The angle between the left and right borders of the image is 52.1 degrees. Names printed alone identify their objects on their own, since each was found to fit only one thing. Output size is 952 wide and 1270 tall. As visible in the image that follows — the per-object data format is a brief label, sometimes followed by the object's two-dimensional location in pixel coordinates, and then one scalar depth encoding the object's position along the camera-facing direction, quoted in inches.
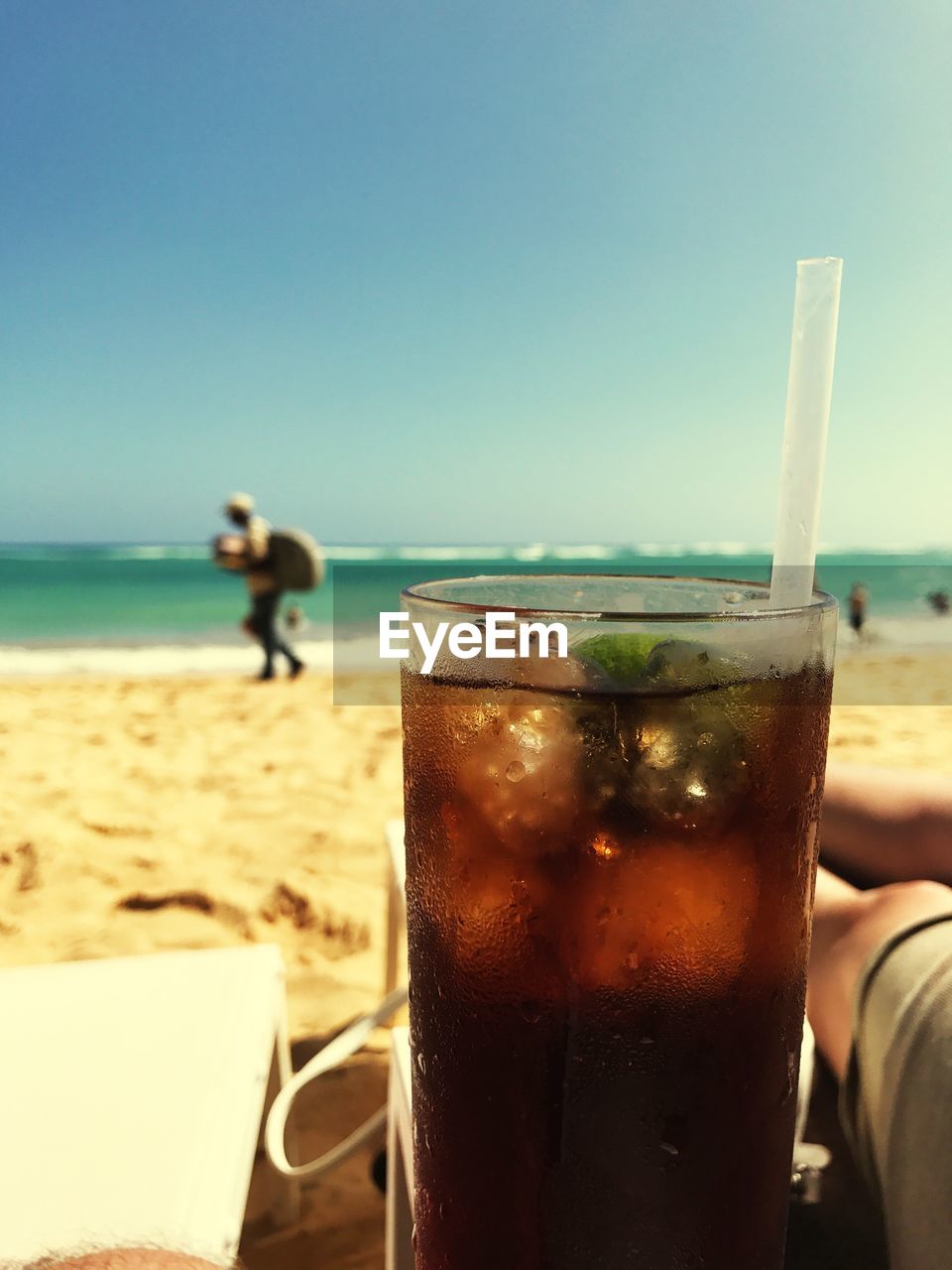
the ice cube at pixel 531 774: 6.4
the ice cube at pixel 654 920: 6.3
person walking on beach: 250.7
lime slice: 6.0
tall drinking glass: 6.3
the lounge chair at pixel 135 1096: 10.5
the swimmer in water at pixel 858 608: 403.5
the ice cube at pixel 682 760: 6.3
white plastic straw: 6.8
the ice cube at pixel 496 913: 6.4
